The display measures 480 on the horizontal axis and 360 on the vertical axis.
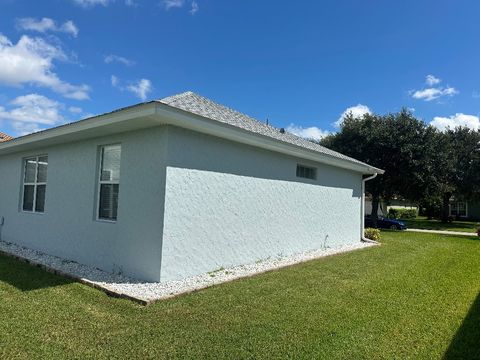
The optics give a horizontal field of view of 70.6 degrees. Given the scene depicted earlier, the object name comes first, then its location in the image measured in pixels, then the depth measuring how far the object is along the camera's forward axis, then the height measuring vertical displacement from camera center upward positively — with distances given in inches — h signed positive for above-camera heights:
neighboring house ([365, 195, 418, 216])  1474.4 -25.8
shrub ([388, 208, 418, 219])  1665.8 -55.9
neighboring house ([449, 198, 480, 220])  1691.7 -23.3
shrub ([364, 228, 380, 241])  598.5 -59.0
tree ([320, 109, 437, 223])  856.9 +135.7
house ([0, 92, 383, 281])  248.2 +2.3
